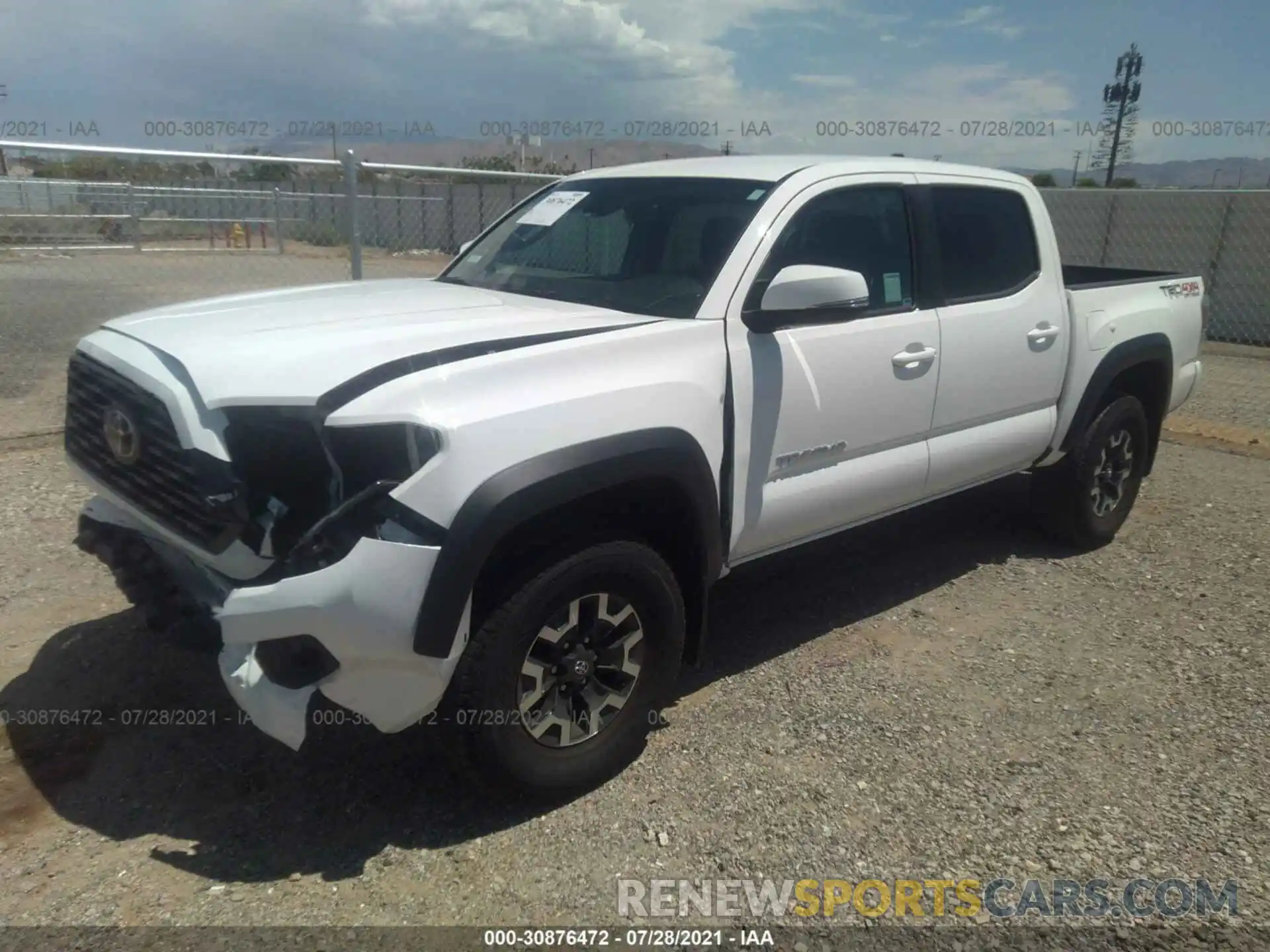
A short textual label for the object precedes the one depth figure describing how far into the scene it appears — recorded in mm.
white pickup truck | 2467
